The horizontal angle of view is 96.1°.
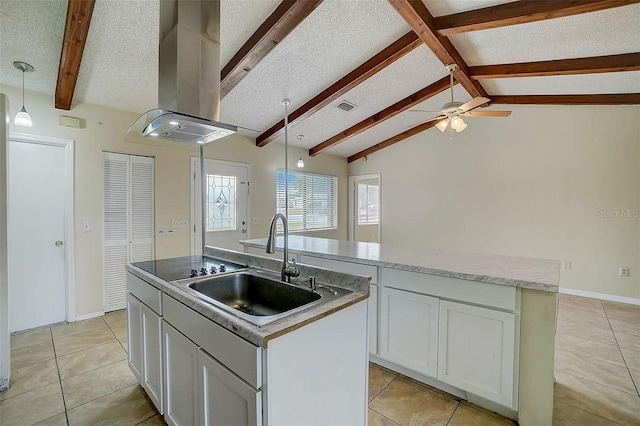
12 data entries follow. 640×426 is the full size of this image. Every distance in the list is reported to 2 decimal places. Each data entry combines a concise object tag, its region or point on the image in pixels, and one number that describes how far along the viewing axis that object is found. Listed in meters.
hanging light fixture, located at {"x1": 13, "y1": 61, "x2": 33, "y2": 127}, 2.57
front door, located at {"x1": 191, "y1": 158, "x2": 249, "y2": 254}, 4.25
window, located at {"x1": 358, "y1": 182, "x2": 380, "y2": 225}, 7.02
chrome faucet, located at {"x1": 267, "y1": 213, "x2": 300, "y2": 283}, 1.54
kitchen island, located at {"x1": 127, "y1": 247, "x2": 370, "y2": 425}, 1.00
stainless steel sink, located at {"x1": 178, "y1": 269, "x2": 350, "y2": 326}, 1.41
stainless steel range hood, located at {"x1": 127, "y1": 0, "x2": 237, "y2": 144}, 1.65
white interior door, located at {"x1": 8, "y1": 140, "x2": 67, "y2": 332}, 2.93
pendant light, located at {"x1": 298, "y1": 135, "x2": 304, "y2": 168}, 4.85
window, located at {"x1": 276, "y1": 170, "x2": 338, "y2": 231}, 5.67
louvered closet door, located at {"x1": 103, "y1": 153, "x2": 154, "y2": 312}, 3.47
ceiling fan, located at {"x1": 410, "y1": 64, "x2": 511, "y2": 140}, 3.03
